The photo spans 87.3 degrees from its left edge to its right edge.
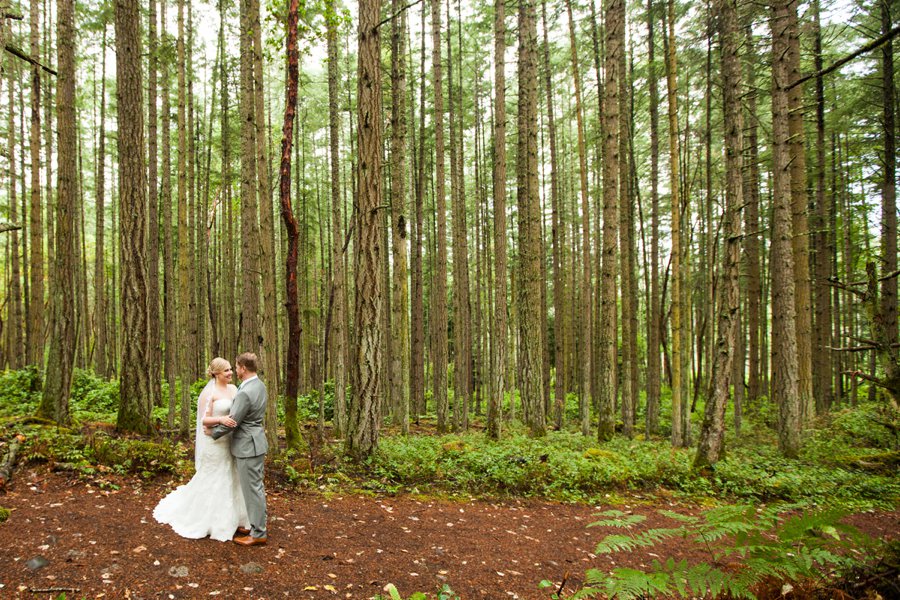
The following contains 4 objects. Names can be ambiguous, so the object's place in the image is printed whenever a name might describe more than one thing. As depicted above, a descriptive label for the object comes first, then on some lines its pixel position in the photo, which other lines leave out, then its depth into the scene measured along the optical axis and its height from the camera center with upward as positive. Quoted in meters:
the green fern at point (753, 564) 2.47 -1.48
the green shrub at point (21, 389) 9.94 -1.68
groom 4.39 -1.28
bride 4.42 -1.69
